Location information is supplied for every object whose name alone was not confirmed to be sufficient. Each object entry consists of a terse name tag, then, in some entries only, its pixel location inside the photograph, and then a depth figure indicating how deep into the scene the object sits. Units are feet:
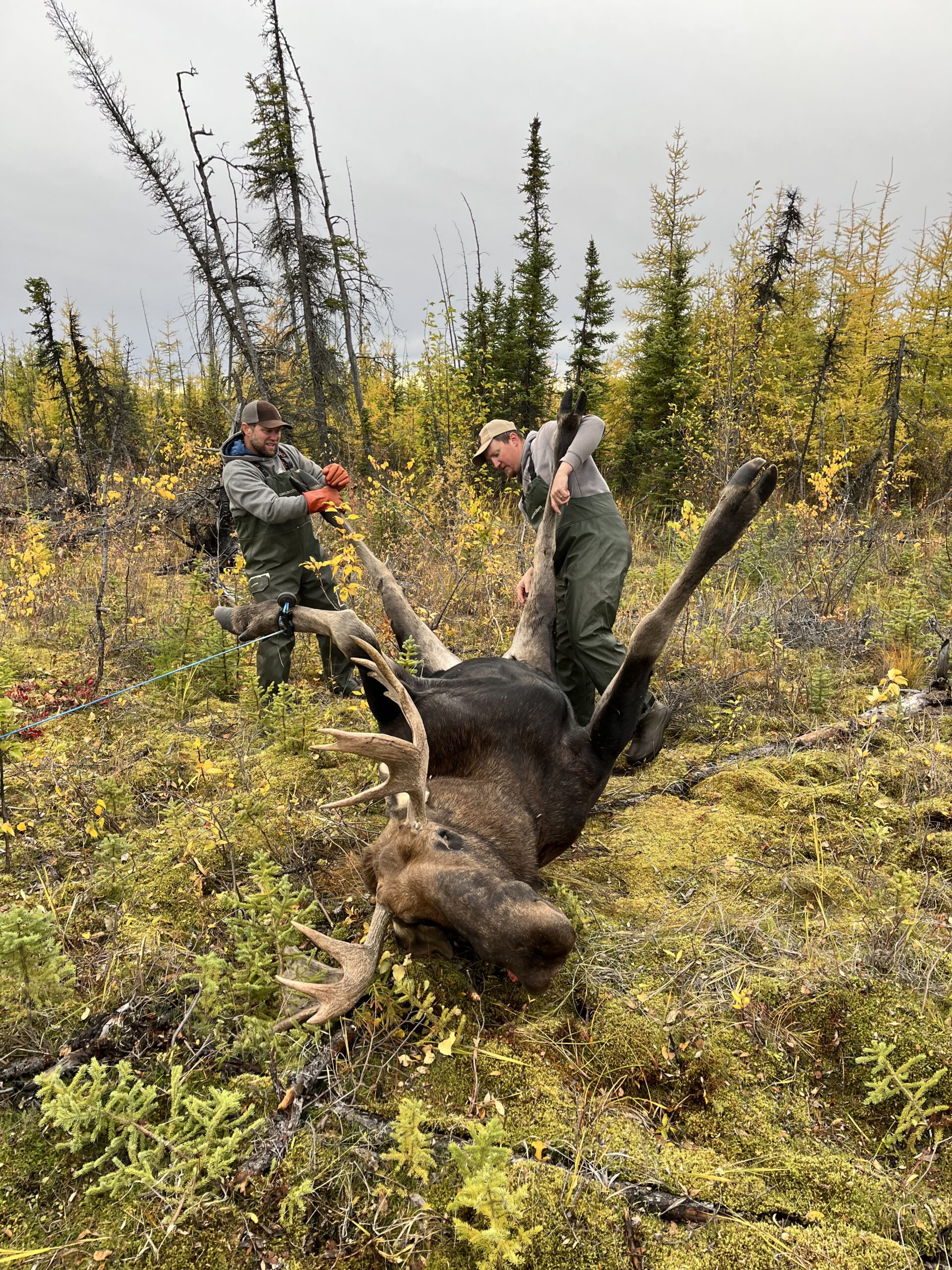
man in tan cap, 14.44
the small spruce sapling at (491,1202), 4.62
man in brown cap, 17.48
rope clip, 11.21
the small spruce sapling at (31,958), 7.06
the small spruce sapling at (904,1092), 5.73
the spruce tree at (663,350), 59.06
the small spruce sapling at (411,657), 12.21
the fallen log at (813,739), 12.83
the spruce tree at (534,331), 64.18
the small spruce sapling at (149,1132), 5.55
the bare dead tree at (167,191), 47.11
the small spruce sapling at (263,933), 7.44
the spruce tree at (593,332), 65.41
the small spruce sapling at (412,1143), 5.32
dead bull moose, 6.58
